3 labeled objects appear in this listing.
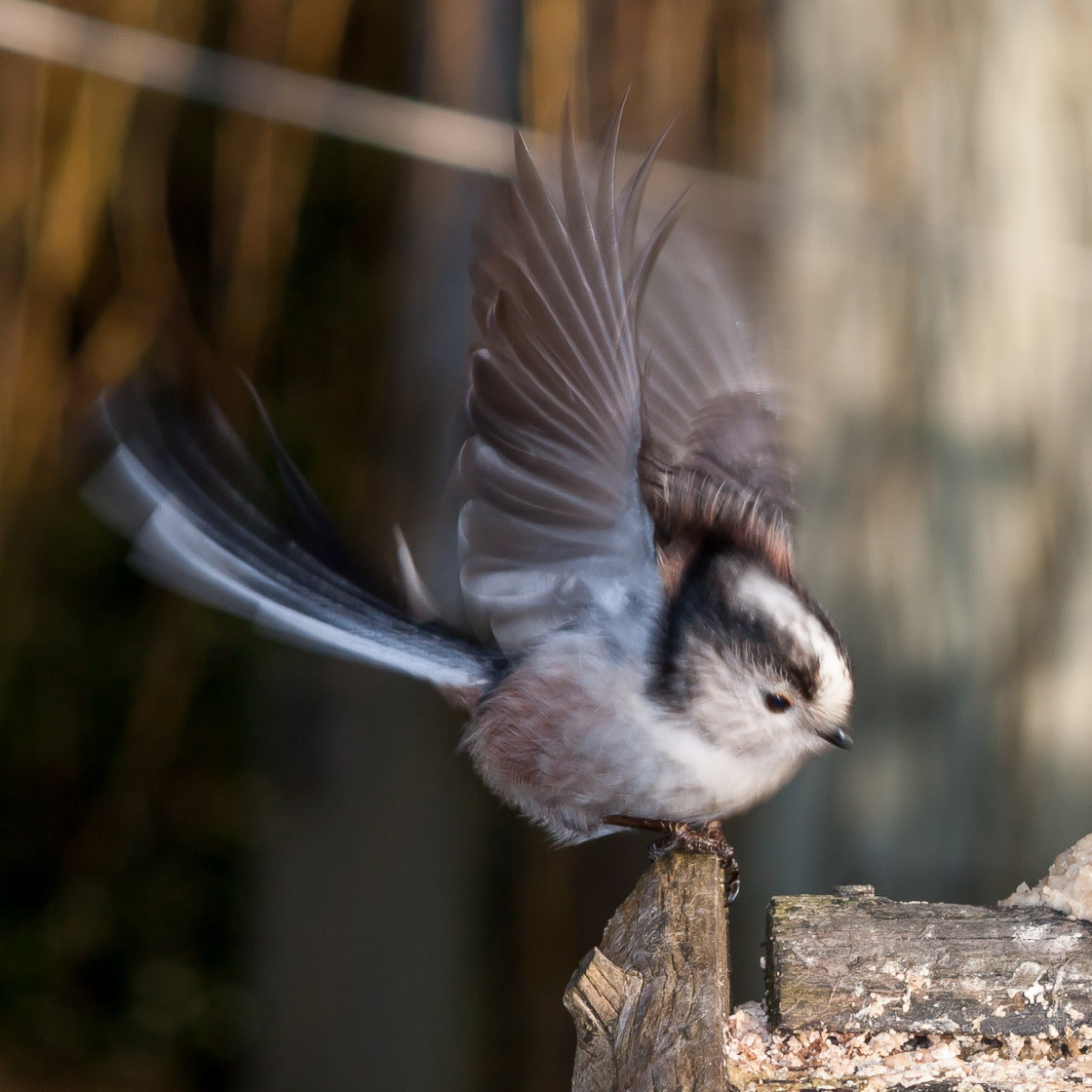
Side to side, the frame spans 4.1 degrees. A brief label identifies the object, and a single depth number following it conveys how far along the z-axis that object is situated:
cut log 2.23
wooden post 2.22
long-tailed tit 2.25
